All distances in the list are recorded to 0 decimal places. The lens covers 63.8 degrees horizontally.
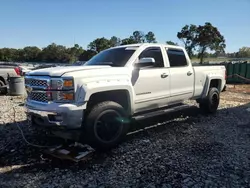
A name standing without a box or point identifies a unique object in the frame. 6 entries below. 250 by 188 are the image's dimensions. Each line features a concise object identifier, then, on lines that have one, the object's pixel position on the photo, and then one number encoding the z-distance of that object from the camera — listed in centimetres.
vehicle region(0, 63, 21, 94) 938
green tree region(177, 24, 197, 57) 4102
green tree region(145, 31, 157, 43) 5233
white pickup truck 334
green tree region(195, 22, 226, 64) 3959
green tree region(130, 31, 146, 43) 4942
